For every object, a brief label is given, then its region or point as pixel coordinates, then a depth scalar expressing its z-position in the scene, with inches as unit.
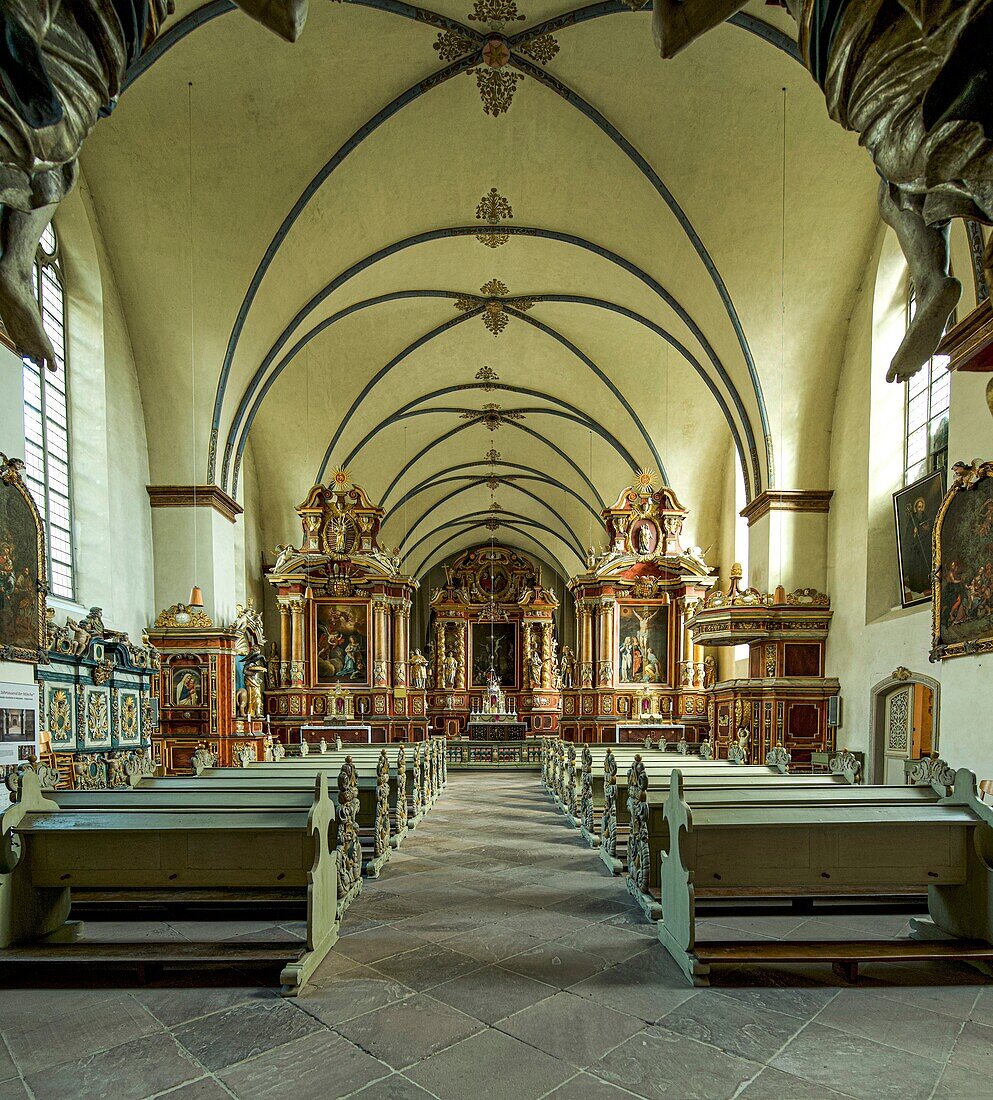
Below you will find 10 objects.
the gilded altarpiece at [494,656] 1298.0
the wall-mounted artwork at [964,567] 341.4
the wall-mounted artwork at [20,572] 347.3
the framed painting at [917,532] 451.5
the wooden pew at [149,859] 199.6
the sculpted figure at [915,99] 113.6
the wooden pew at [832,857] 201.6
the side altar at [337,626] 858.8
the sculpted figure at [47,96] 115.2
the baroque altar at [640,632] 861.2
